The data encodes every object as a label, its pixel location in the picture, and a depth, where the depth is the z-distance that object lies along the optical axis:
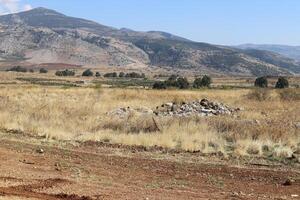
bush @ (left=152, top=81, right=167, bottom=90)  64.69
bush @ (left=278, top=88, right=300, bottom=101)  49.41
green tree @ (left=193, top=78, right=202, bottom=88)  71.97
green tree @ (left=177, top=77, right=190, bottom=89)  66.88
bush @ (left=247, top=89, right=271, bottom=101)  49.12
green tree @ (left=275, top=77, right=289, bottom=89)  69.66
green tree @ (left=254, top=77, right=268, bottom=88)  78.44
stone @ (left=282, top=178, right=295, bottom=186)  14.17
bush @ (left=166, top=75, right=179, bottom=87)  68.14
